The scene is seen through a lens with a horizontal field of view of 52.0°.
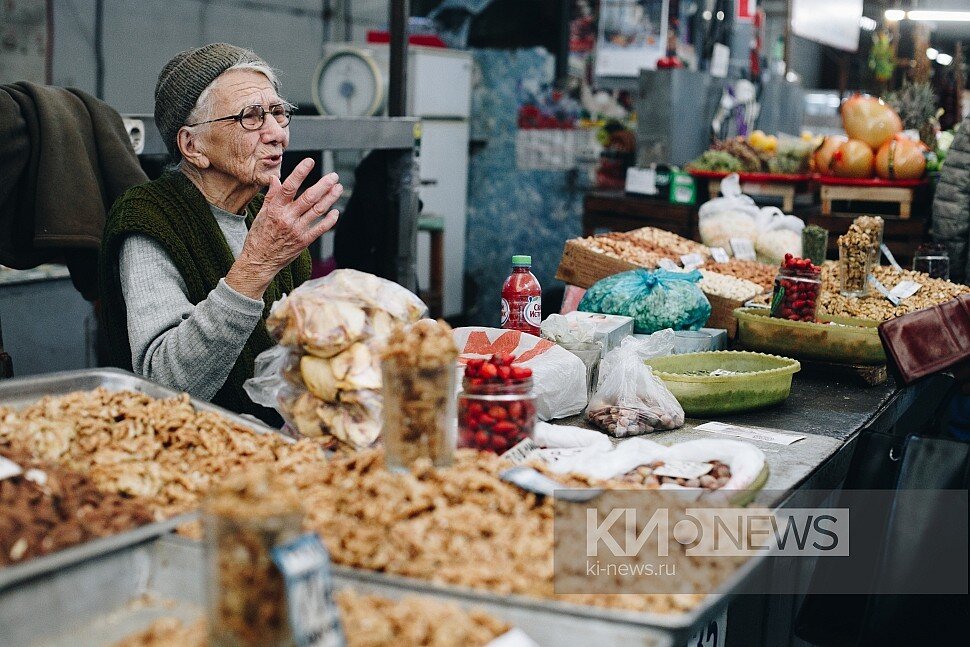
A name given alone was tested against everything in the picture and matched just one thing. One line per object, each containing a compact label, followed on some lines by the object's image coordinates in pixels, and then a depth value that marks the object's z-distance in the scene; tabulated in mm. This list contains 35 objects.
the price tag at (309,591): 993
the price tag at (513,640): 1128
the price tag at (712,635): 1887
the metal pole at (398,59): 4238
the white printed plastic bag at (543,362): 2344
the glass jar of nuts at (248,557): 1011
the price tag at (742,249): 4379
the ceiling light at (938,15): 7829
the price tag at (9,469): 1413
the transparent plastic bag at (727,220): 4480
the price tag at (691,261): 3898
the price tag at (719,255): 4114
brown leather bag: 2391
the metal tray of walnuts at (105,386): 1327
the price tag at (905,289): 3414
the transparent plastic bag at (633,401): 2311
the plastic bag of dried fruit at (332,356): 1822
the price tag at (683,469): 1813
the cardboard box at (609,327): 2738
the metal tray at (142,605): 1163
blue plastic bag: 3096
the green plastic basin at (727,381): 2486
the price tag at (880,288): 3378
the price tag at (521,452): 1722
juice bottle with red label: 2695
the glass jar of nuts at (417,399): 1531
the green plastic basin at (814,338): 3023
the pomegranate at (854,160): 5070
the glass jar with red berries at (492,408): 1812
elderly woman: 2191
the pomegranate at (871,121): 5090
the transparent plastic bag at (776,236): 4391
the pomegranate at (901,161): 4969
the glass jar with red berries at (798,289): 3146
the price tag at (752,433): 2301
